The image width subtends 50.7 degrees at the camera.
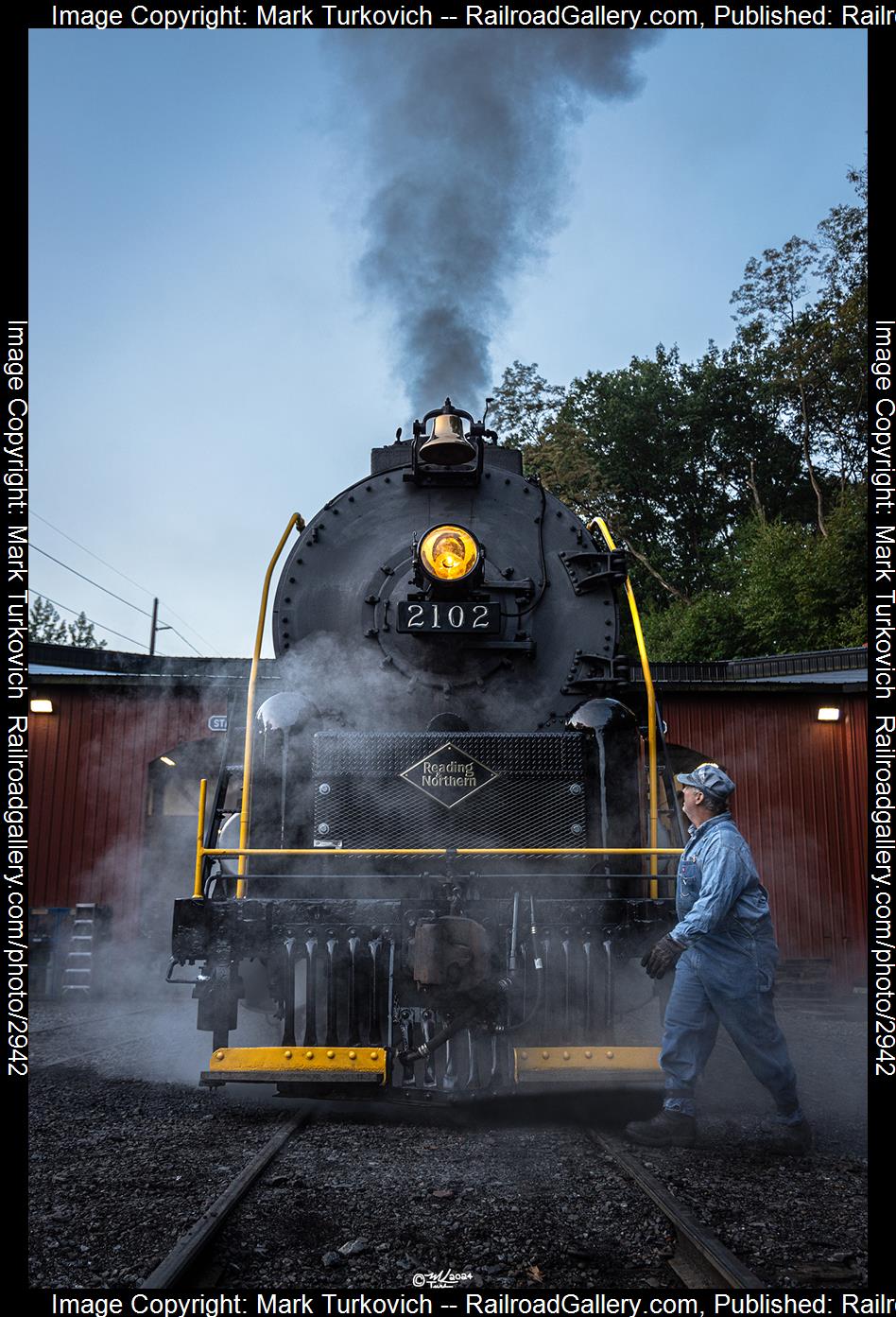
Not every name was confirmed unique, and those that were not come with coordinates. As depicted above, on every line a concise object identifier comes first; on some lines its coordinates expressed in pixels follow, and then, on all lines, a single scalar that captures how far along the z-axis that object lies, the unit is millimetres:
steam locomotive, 4066
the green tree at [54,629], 53938
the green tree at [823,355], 23266
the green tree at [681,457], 28031
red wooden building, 10672
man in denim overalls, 3889
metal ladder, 9727
